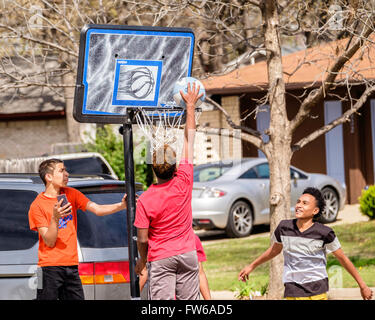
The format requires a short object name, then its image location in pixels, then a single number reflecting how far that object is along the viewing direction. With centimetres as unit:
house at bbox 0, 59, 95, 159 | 3333
